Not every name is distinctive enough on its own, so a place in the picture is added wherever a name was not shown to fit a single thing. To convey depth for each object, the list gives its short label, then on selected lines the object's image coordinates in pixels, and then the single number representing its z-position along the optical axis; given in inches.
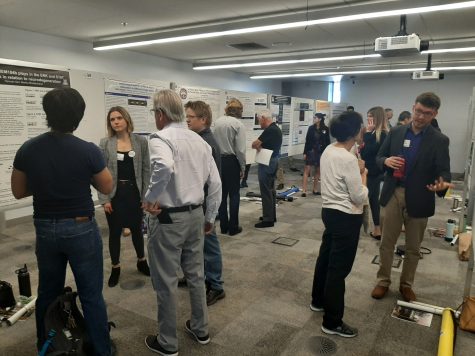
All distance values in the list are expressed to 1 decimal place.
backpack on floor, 67.7
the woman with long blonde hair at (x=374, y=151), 147.5
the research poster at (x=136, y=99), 159.9
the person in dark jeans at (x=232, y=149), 152.1
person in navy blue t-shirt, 61.6
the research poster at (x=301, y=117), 321.9
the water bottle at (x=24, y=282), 101.6
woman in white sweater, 79.0
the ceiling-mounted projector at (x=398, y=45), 150.7
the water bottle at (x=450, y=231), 165.0
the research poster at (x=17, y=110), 122.7
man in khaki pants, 96.8
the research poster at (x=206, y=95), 196.1
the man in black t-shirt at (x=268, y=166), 179.3
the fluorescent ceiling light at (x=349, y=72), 341.1
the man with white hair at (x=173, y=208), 71.5
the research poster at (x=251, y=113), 247.7
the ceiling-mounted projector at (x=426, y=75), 252.8
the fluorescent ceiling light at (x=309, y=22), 139.0
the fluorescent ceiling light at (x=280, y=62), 285.9
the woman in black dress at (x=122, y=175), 108.7
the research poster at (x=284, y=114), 282.0
